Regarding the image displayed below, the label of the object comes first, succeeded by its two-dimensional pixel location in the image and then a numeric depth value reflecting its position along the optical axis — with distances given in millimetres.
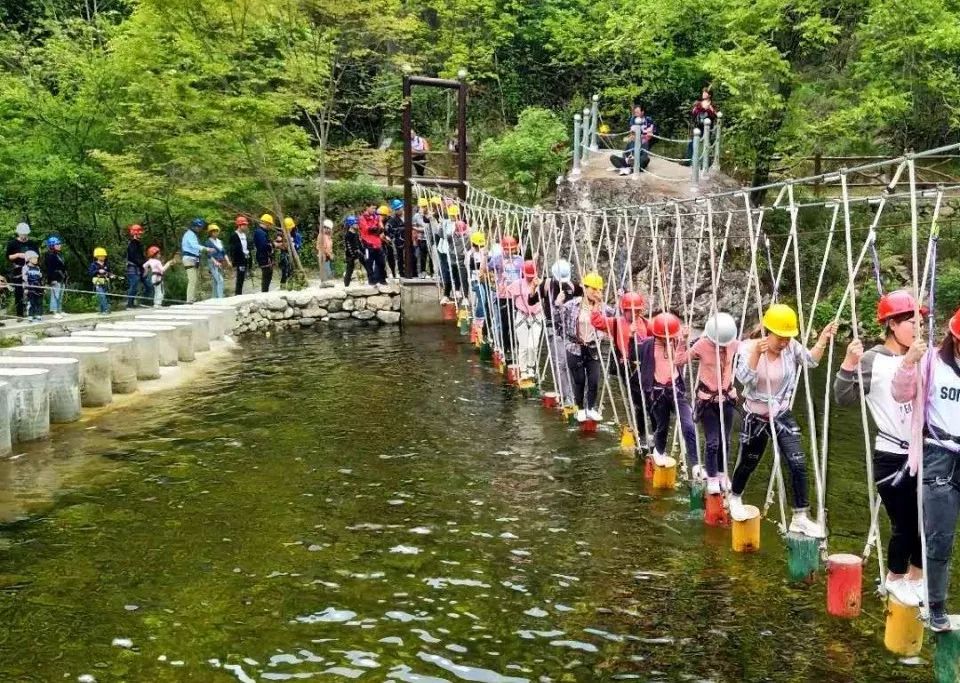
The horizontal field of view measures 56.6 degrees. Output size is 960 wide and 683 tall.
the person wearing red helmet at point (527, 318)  12063
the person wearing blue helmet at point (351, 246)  20000
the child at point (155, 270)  17312
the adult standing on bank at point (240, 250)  17805
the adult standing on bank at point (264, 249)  18406
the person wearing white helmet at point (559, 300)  10312
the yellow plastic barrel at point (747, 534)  6383
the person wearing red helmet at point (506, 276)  12797
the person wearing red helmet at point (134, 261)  16469
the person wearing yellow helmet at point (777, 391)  6039
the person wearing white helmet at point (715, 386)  6965
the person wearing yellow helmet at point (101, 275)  15531
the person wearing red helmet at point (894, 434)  4691
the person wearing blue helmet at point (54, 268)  15016
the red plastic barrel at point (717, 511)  7016
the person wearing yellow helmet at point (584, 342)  9375
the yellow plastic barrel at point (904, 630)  4730
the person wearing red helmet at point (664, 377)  7836
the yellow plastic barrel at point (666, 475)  8023
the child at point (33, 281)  14492
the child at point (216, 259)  17922
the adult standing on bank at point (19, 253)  14445
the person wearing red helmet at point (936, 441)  4312
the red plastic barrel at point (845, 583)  5223
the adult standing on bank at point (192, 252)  17000
